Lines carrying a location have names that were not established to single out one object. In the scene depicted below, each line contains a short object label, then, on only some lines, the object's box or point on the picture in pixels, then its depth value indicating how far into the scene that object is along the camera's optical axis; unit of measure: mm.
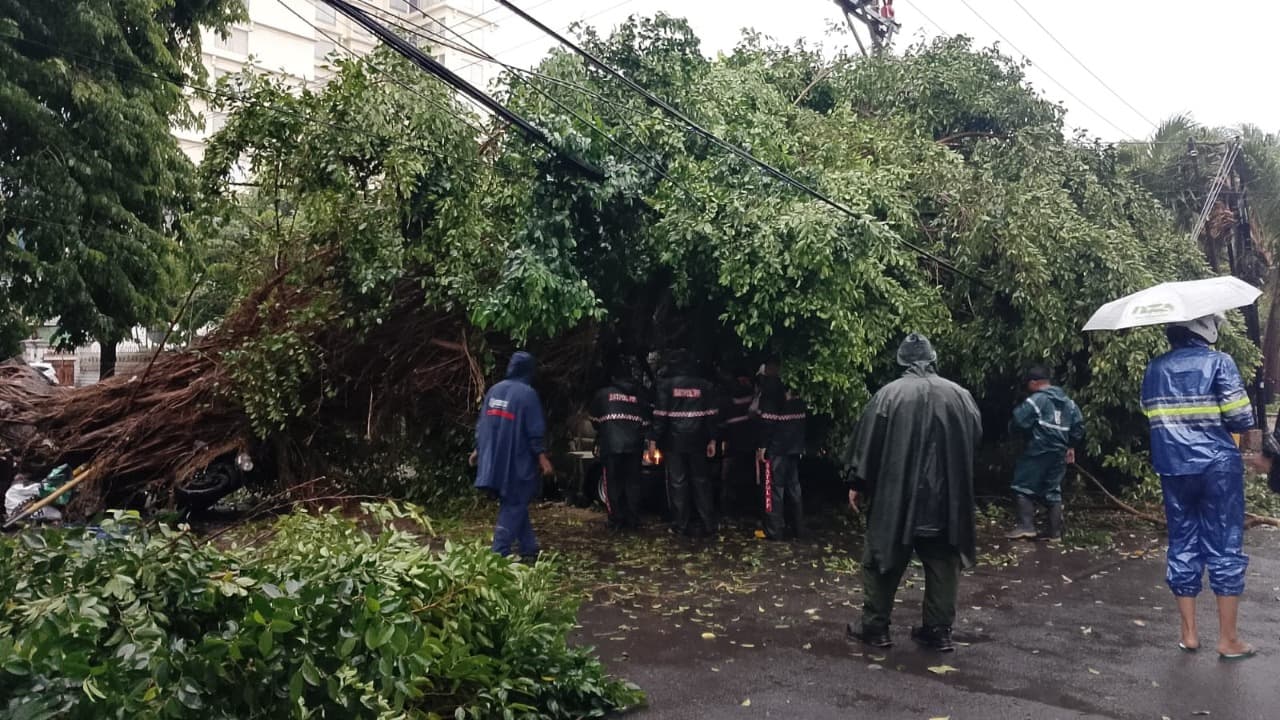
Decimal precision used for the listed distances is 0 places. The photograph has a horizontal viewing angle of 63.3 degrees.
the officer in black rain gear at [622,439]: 10242
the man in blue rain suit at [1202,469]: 5701
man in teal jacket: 9891
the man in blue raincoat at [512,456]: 8086
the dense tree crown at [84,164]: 13500
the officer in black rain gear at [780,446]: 9984
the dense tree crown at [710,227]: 9016
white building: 40938
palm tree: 17438
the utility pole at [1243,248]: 17453
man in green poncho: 5945
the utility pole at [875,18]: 16438
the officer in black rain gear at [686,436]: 10109
